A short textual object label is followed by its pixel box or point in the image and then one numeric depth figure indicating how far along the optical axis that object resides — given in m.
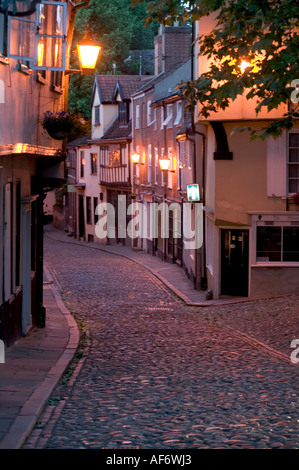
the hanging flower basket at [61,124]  16.42
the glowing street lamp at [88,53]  16.79
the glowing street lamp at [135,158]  44.19
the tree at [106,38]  68.12
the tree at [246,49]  13.19
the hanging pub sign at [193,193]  27.88
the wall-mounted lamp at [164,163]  36.12
